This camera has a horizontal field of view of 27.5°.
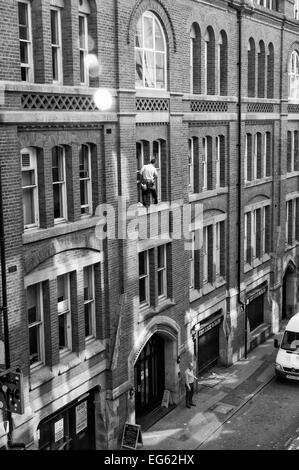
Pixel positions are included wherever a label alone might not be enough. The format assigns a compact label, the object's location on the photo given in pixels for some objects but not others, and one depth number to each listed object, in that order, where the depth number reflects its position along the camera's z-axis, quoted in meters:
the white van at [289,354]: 24.61
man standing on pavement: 22.28
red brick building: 15.37
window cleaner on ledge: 19.53
